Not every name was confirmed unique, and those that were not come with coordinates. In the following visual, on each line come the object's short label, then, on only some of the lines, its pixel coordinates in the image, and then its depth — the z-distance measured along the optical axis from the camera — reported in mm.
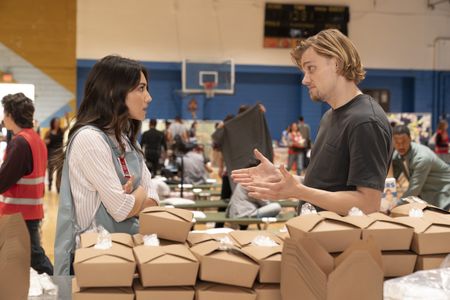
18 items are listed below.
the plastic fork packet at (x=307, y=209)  1888
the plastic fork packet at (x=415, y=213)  1893
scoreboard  17719
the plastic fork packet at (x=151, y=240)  1658
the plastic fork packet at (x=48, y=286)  1854
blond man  2027
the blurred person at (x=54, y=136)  12039
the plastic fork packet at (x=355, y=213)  1791
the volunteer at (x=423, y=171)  5461
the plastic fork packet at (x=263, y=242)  1694
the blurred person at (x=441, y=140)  14781
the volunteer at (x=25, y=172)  4379
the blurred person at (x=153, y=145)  11713
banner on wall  18125
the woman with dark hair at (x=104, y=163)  2281
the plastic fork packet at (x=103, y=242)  1617
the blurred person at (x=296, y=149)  15023
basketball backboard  17203
